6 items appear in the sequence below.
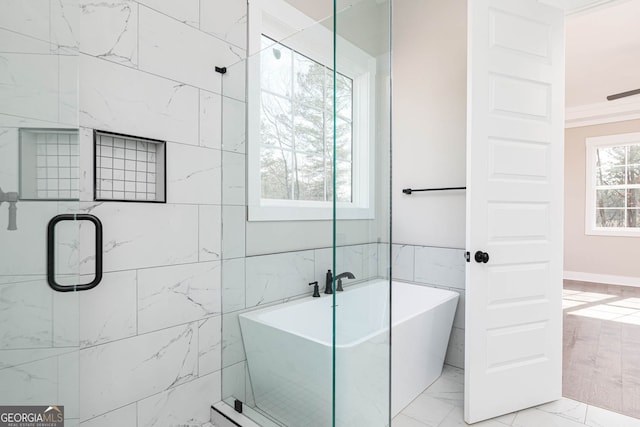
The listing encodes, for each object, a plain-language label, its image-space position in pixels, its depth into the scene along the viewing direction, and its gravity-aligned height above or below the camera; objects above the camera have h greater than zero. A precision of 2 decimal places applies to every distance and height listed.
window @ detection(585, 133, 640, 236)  5.24 +0.48
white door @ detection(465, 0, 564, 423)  1.82 +0.05
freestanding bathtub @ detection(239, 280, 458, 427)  1.19 -0.65
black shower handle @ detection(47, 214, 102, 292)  1.09 -0.14
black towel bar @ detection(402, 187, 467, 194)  2.37 +0.18
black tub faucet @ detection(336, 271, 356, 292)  1.17 -0.23
